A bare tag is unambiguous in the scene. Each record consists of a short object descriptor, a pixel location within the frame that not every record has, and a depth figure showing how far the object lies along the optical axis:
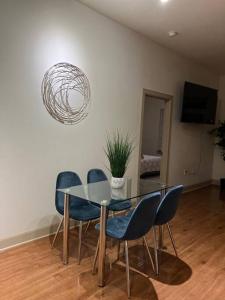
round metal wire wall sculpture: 3.11
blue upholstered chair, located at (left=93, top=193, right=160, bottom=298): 2.09
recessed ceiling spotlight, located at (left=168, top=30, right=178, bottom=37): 4.05
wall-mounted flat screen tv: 5.28
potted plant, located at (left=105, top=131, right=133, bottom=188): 2.80
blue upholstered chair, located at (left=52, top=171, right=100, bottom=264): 2.73
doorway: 5.18
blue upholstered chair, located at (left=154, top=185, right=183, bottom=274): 2.50
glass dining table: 2.25
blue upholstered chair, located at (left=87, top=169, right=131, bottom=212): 3.36
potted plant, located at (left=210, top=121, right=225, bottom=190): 6.41
